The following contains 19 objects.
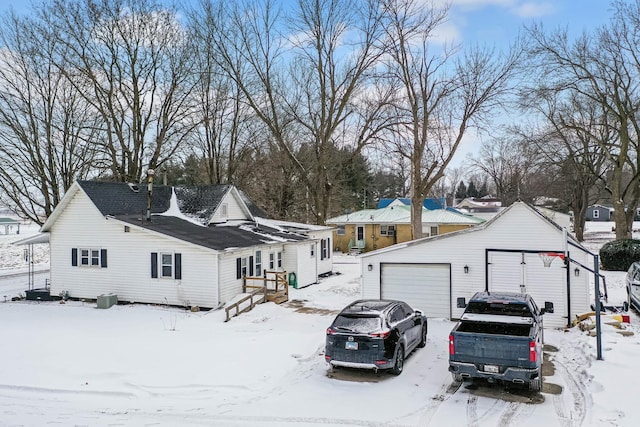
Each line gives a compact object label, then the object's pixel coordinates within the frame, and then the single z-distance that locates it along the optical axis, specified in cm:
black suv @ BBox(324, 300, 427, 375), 1099
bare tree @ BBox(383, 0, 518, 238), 2920
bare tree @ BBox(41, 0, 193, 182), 3050
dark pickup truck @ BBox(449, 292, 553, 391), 959
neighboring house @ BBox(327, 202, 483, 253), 4322
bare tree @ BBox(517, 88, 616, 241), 3284
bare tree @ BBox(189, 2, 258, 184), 3531
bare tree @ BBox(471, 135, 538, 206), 6254
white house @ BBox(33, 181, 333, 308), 2083
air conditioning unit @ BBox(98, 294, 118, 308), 2123
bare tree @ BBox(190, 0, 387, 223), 3431
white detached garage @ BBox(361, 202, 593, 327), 1638
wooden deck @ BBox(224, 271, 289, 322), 1905
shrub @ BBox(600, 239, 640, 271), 2664
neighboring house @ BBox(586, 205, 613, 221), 9950
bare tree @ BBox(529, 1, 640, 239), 2967
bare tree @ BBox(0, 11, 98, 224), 2881
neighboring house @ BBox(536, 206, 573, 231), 4946
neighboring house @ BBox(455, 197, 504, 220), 6510
